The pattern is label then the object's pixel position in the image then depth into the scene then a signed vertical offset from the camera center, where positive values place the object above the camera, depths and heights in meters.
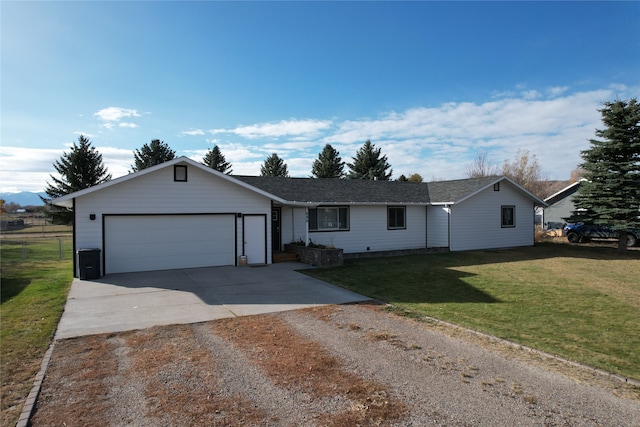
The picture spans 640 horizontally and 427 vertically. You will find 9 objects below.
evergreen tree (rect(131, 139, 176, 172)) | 48.81 +7.57
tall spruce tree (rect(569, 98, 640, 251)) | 19.95 +2.07
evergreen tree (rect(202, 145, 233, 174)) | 50.97 +7.19
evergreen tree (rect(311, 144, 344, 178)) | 47.78 +6.14
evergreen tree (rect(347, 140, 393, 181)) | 45.81 +5.96
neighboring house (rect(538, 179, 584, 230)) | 35.59 +0.41
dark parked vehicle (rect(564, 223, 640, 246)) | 23.55 -1.30
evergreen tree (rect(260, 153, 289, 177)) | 52.45 +6.48
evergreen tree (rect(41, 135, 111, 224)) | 36.59 +4.15
